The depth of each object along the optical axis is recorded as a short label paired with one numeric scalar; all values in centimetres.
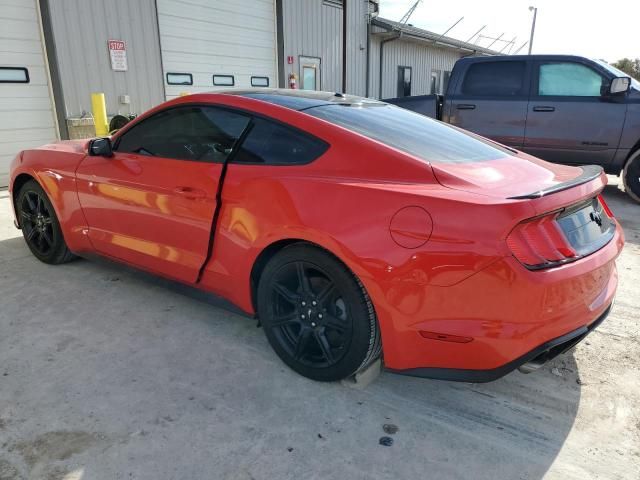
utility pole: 2949
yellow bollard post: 822
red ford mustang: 194
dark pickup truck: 632
